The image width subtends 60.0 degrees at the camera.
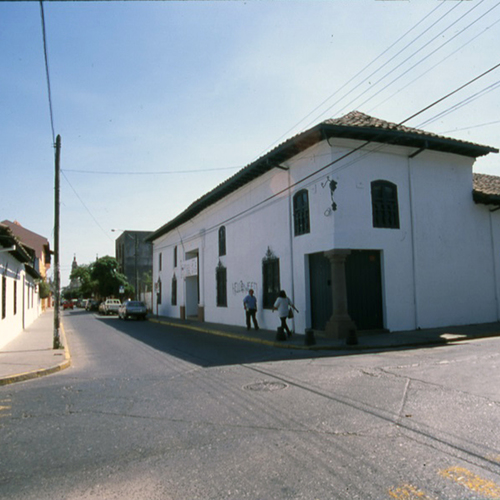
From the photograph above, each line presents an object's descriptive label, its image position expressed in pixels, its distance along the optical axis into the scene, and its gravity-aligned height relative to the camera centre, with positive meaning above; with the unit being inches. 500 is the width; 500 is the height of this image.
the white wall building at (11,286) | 526.6 +11.1
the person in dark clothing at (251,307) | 705.0 -32.9
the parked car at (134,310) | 1266.0 -58.9
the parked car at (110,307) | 1658.5 -63.7
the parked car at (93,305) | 2124.8 -70.5
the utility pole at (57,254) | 522.4 +44.9
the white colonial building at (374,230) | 560.4 +76.3
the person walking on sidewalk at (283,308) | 567.2 -29.0
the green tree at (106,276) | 2113.7 +71.4
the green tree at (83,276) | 2621.6 +99.3
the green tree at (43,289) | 1789.5 +13.8
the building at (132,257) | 2551.7 +194.1
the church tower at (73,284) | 4513.8 +80.6
